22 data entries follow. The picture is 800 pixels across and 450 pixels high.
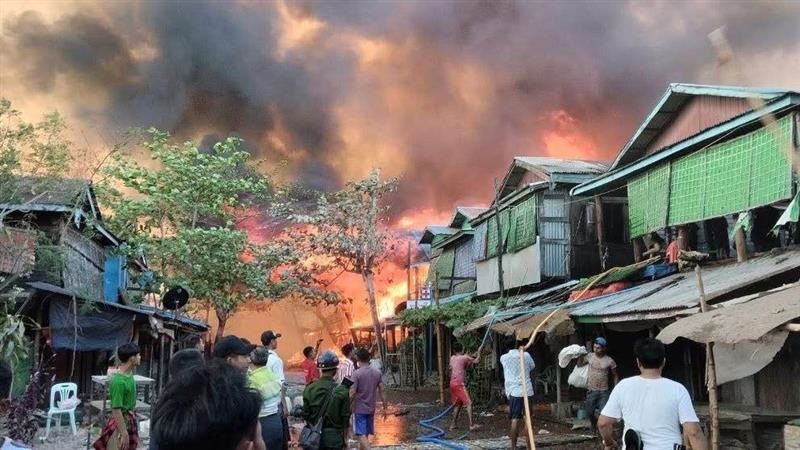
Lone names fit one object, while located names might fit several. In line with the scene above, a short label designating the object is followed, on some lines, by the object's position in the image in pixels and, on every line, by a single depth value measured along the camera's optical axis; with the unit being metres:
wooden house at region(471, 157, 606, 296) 17.08
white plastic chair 12.14
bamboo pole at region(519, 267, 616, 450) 8.50
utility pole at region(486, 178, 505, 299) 17.81
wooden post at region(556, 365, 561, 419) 14.12
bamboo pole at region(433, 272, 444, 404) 18.61
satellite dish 15.49
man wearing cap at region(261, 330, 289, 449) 8.35
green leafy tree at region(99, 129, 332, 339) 18.27
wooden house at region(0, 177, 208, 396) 13.51
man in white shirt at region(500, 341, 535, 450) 10.67
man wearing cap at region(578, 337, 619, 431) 10.88
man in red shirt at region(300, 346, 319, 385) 11.62
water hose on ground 11.43
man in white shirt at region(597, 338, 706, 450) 4.08
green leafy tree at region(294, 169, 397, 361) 28.48
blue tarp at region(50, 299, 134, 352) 13.63
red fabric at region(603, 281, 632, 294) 12.98
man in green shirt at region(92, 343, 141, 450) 5.72
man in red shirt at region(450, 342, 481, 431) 13.50
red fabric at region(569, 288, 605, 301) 13.44
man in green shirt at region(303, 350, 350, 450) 6.14
